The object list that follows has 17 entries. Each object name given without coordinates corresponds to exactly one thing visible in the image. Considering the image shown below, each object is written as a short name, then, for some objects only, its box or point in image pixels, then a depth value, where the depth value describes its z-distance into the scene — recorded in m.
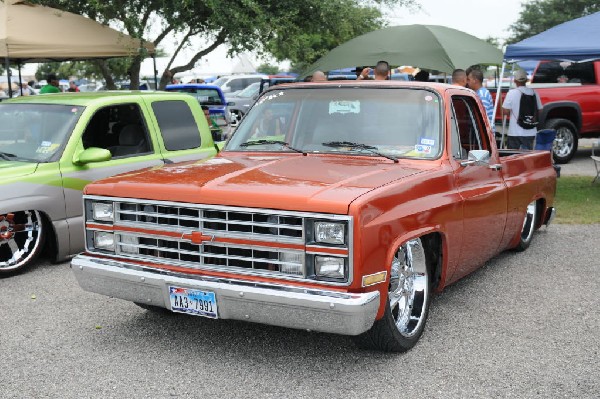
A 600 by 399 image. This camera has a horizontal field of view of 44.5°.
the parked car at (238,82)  31.73
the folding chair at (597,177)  11.31
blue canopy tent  10.30
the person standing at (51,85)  14.20
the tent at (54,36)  12.01
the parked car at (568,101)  14.70
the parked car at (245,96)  23.81
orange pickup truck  4.12
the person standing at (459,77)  10.23
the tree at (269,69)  74.12
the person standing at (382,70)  10.45
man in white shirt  11.59
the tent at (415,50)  12.40
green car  6.86
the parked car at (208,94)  20.47
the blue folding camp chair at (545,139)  12.45
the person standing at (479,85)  10.17
